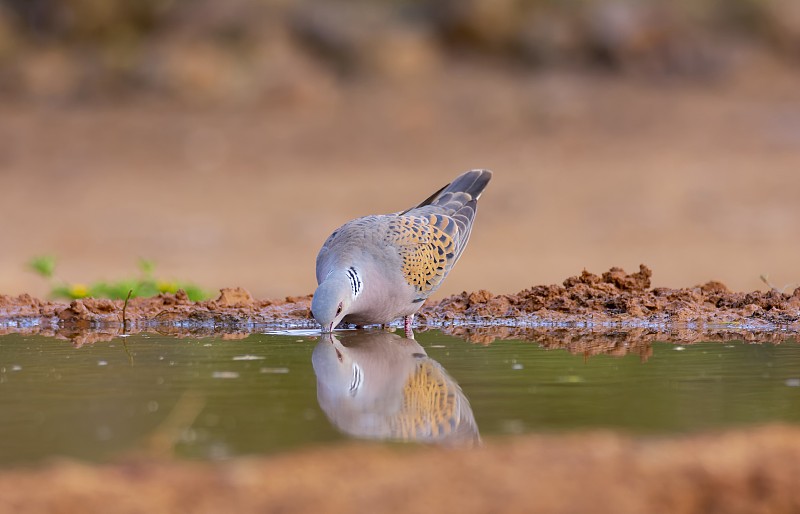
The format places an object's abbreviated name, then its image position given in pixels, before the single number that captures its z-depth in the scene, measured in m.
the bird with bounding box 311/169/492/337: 14.27
